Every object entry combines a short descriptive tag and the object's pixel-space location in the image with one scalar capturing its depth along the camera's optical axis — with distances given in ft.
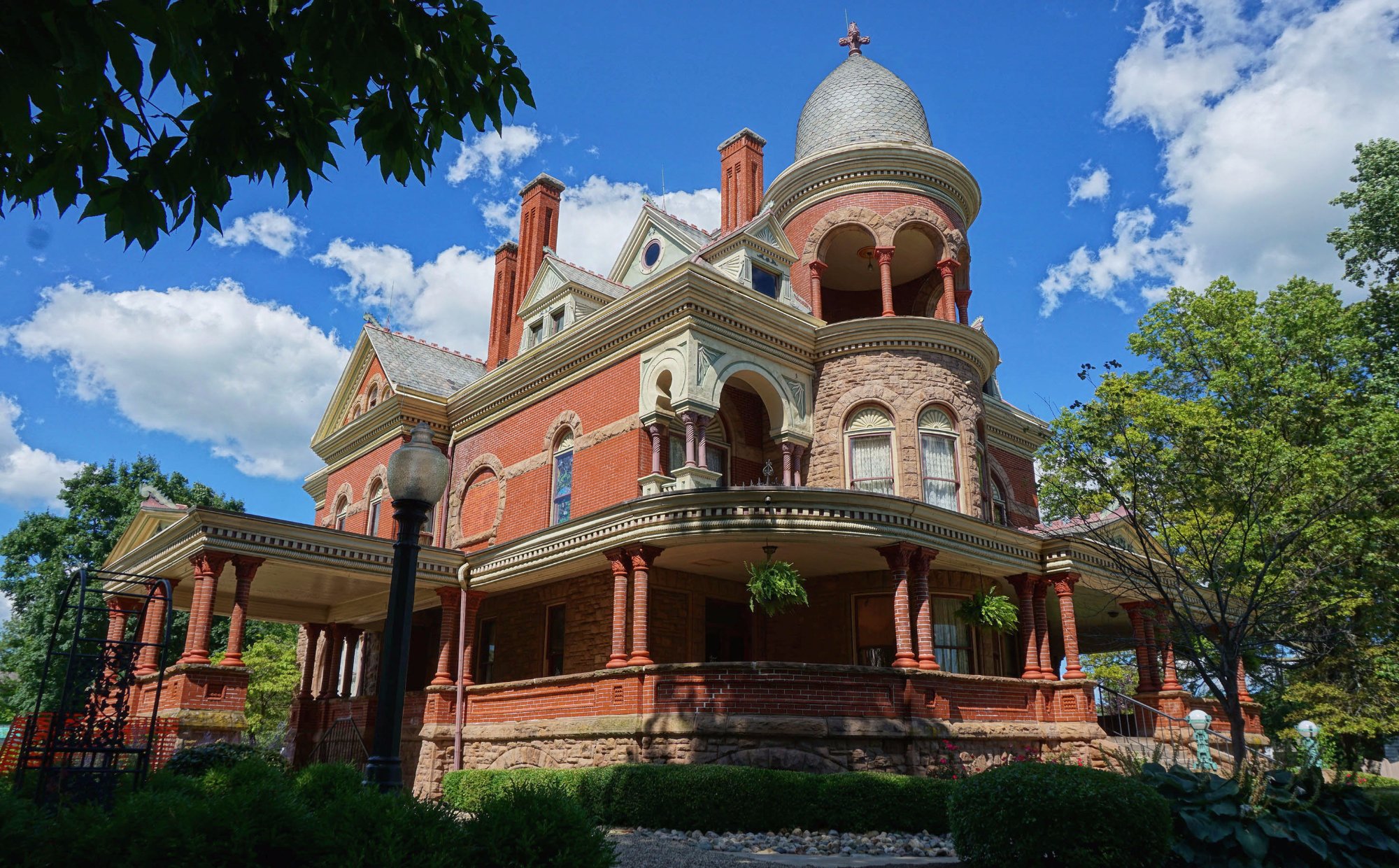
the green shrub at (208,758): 41.78
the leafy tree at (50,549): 128.36
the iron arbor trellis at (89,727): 29.07
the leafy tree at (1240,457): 58.44
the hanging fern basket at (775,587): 55.31
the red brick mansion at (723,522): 55.06
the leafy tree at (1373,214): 88.99
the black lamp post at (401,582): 23.22
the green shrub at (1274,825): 27.12
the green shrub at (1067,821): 25.70
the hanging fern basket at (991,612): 61.26
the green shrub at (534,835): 18.69
